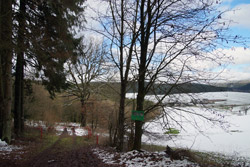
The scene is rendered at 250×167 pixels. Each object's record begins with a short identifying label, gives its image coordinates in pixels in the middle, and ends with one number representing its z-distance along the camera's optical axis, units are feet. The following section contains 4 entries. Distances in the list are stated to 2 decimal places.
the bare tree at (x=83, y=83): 88.53
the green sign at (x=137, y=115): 23.59
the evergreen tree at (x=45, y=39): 29.27
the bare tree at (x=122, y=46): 27.27
